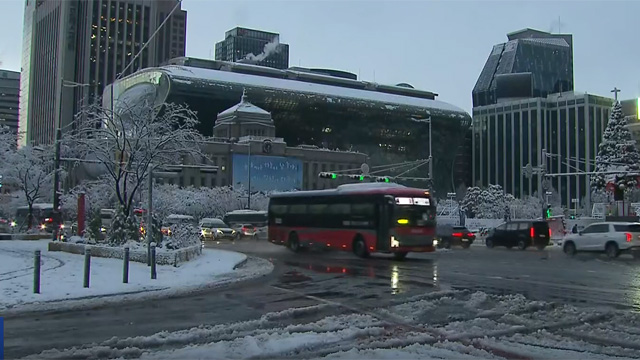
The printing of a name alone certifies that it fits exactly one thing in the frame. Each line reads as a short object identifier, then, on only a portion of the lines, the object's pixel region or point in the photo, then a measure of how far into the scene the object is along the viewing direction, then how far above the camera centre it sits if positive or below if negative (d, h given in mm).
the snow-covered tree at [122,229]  25562 -621
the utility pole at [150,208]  20666 +197
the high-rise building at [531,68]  165625 +40888
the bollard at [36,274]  14456 -1420
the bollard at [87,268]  15838 -1379
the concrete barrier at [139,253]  22125 -1475
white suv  29516 -981
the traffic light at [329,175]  47347 +3047
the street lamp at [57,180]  31661 +1767
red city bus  27250 -133
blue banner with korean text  122688 +8396
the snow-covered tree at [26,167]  45038 +3491
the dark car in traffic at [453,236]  42594 -1307
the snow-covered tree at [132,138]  27438 +3446
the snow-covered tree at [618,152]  62812 +6676
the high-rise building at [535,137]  122125 +17838
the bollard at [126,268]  16908 -1477
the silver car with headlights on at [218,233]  57438 -1661
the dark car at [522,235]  39969 -1079
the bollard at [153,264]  18048 -1434
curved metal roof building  136500 +24839
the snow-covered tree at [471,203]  114550 +2599
